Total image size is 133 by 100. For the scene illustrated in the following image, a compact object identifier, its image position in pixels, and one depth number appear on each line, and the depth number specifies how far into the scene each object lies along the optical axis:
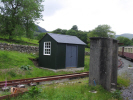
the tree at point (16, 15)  24.77
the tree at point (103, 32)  60.82
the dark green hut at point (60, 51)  13.14
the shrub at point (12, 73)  9.80
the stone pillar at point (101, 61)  6.98
